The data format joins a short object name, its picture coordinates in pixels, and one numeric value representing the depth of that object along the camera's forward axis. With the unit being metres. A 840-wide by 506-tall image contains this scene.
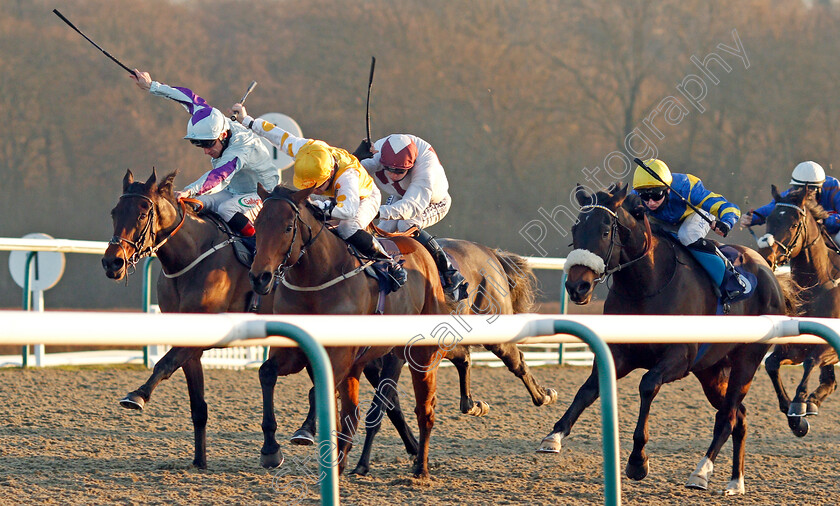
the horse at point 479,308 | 10.44
